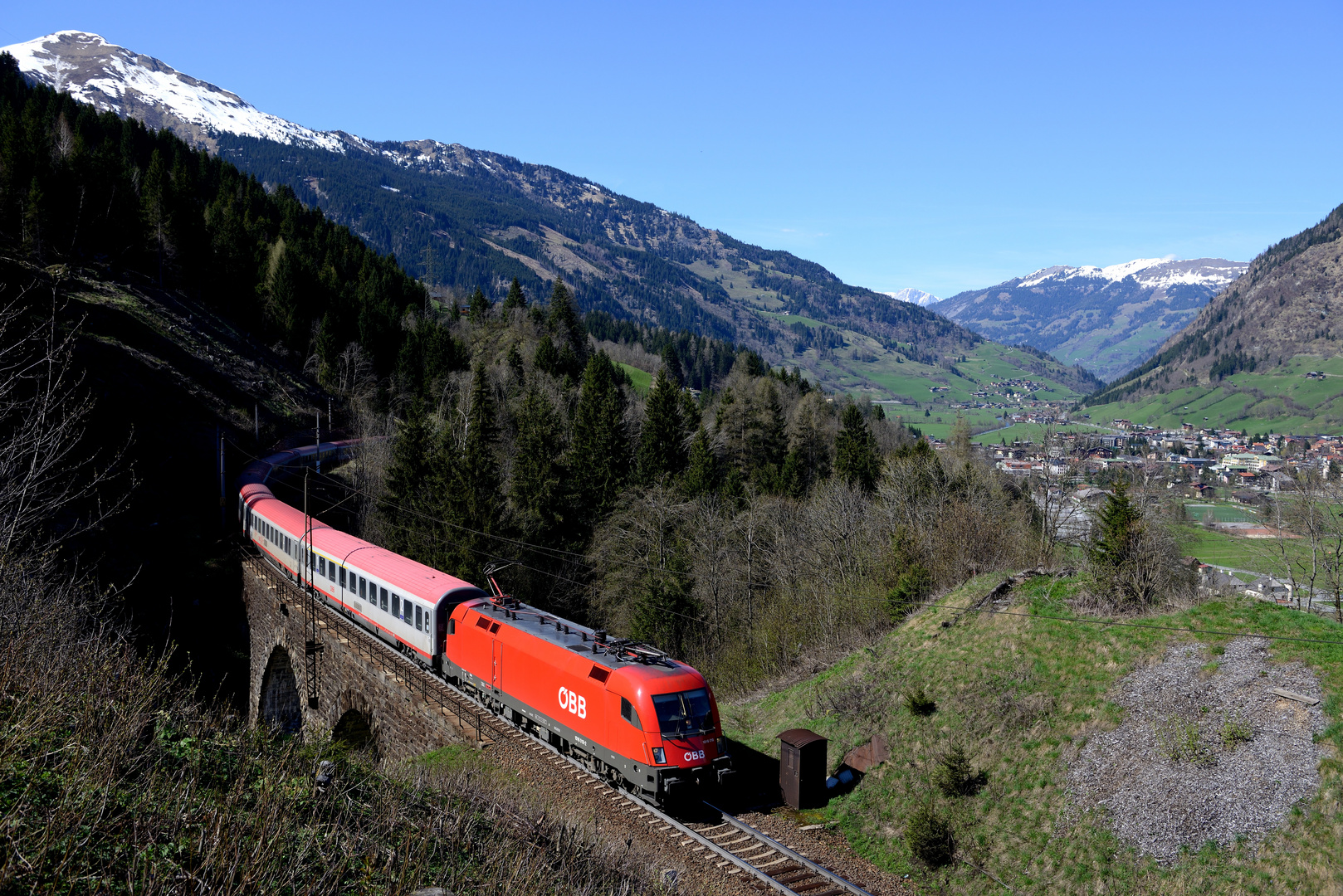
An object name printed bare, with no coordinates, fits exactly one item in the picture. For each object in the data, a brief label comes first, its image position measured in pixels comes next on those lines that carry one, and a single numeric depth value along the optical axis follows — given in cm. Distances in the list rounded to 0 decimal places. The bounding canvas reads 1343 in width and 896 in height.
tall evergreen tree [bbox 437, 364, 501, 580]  4562
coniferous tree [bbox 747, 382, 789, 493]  6381
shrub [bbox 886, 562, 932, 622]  2844
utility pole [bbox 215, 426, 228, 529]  4888
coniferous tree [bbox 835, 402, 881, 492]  6131
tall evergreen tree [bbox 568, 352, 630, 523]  5606
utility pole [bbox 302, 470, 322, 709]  3069
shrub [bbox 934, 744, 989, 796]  1778
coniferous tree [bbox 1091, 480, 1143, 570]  2331
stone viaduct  2353
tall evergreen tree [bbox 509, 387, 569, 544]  5094
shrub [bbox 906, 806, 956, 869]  1638
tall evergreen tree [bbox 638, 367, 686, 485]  5969
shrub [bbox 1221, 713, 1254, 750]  1529
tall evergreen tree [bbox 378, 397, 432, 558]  4872
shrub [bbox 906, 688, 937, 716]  2072
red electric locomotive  1728
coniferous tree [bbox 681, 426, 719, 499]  5484
